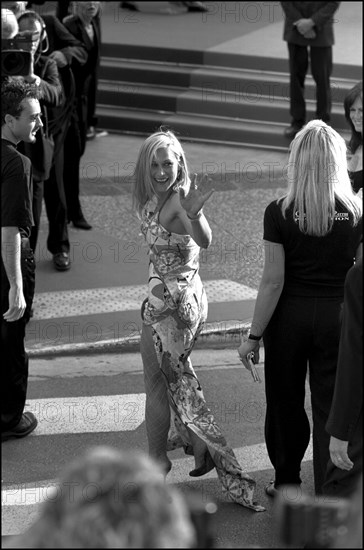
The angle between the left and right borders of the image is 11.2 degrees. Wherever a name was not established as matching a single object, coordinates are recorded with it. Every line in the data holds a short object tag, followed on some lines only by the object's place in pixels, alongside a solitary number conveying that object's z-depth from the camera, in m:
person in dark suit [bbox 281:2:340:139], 19.22
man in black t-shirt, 9.32
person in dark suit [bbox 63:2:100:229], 14.98
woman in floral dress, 9.01
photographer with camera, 12.74
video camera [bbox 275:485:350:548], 3.83
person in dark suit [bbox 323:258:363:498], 5.76
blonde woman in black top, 8.17
